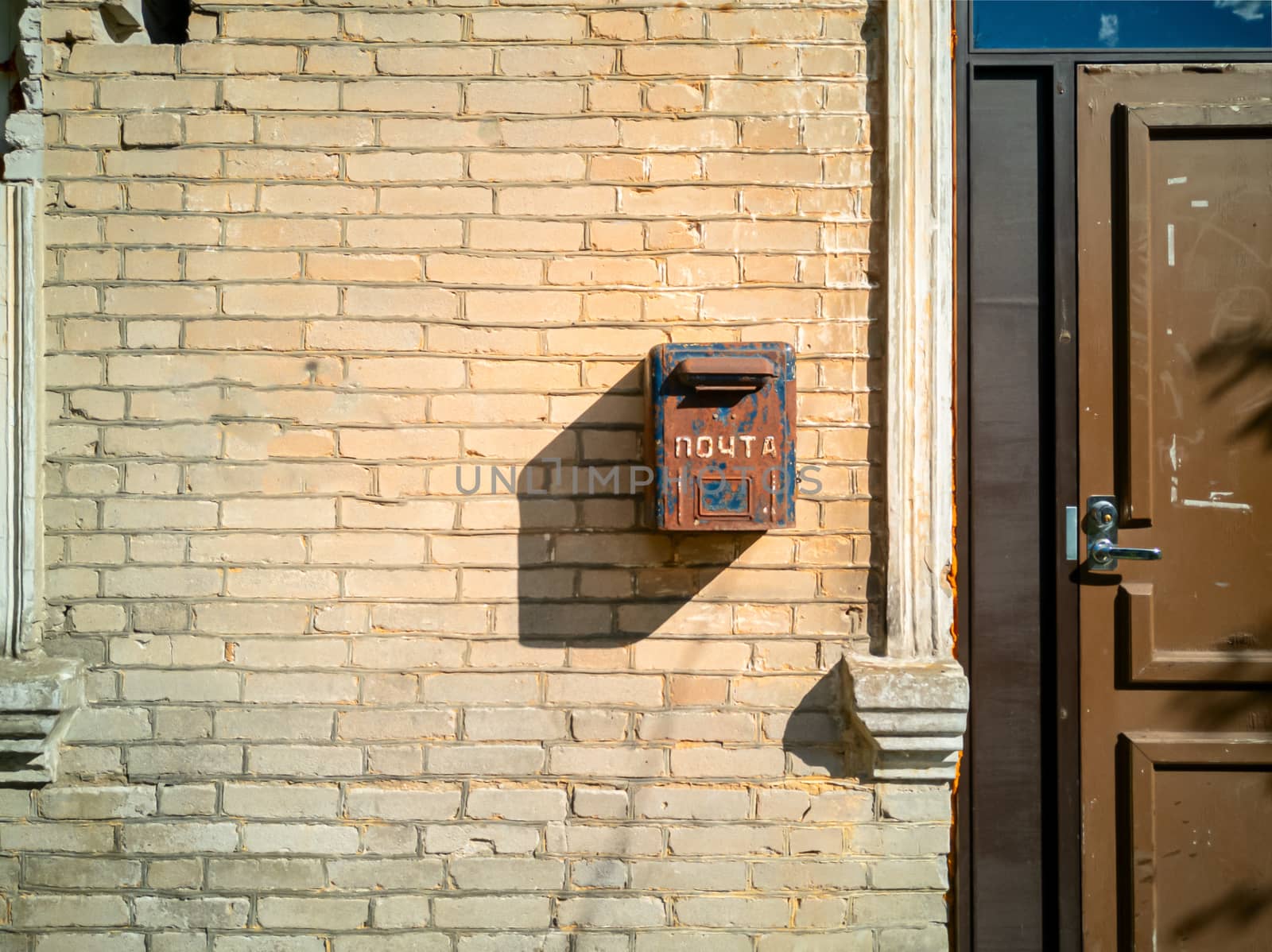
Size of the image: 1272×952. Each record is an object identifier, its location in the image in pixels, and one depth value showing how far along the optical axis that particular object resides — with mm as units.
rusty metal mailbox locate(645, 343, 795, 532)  1885
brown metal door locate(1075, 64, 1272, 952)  2176
